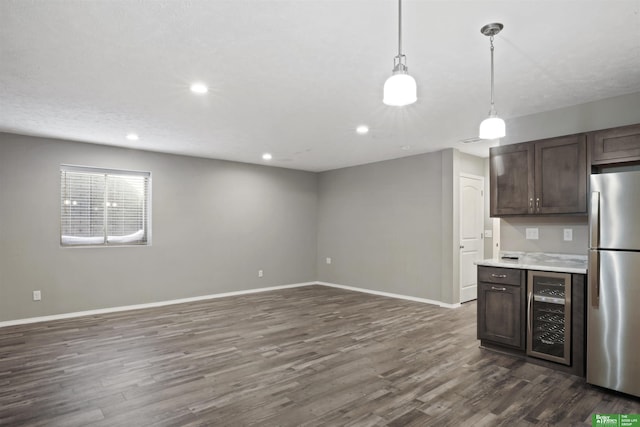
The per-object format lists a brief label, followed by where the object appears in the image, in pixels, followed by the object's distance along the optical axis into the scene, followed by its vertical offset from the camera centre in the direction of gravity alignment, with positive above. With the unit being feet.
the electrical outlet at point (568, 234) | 12.46 -0.73
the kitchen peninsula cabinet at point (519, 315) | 10.52 -3.28
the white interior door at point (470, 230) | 19.93 -0.96
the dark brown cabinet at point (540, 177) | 11.41 +1.22
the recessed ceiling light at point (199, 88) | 10.57 +3.66
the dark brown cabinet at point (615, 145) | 10.16 +1.97
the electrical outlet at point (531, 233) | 13.37 -0.75
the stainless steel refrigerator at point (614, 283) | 9.11 -1.81
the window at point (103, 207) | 17.56 +0.21
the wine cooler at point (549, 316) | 10.74 -3.19
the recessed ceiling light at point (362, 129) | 15.17 +3.54
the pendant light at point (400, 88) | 5.22 +1.80
